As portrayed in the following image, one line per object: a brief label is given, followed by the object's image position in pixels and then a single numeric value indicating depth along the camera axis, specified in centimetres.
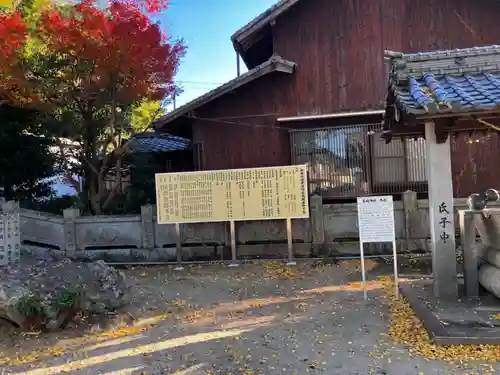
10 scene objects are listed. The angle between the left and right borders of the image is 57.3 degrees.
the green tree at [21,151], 1337
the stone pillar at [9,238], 967
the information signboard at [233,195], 1101
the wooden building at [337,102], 1214
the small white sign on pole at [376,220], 753
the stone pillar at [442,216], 676
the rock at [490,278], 641
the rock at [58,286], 623
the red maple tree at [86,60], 1090
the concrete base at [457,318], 520
